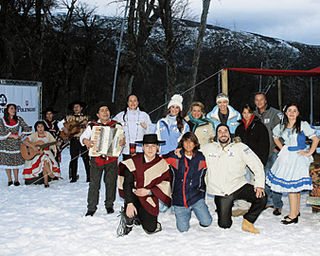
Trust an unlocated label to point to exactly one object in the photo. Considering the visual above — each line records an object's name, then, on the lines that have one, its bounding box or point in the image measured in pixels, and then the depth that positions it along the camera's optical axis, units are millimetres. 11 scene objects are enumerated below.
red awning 8061
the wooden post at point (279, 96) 10069
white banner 9945
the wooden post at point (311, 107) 11302
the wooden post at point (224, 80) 6749
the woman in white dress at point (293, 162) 4812
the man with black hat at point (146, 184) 4568
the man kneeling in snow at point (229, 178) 4656
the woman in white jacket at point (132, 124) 5793
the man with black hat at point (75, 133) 7492
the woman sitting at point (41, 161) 7270
